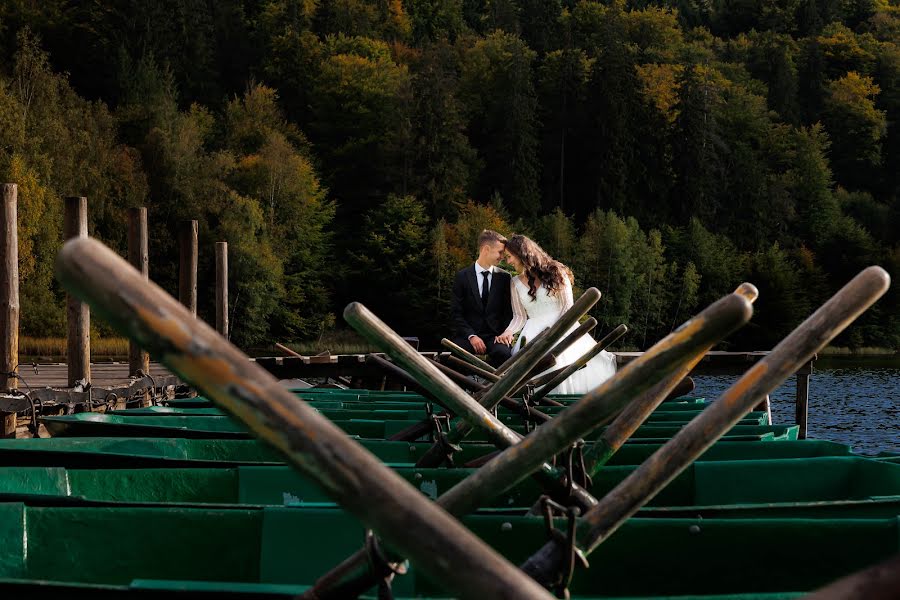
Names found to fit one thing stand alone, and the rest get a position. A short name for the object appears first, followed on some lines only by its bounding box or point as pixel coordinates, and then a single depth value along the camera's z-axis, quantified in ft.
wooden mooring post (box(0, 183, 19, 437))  36.24
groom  32.96
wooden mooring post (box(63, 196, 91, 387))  41.55
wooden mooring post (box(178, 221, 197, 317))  57.67
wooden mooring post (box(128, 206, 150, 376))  49.94
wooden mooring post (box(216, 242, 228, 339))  67.31
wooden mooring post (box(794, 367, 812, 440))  44.79
